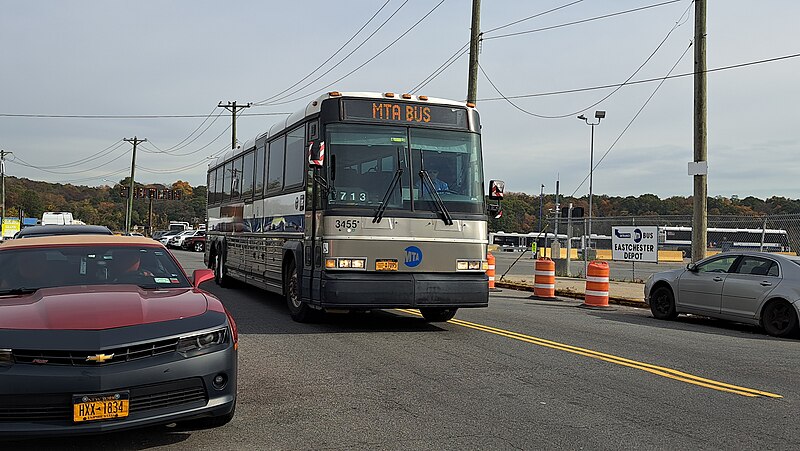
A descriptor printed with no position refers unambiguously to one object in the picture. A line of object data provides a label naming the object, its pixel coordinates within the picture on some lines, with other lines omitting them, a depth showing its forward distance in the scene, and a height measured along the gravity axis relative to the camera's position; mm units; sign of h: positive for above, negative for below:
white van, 45344 +702
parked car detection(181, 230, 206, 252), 55406 -656
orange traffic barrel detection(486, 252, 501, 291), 22247 -750
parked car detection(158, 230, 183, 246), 61647 -259
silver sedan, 12766 -739
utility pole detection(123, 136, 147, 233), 80438 +2823
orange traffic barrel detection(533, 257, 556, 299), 19766 -908
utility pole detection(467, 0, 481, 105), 25016 +6418
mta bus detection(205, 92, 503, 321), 11203 +497
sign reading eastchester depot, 22703 +84
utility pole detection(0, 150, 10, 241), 90438 +5644
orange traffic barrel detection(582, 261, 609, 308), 17453 -854
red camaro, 4848 -832
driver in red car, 6824 -307
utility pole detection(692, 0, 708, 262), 18125 +2186
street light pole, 37094 +6242
